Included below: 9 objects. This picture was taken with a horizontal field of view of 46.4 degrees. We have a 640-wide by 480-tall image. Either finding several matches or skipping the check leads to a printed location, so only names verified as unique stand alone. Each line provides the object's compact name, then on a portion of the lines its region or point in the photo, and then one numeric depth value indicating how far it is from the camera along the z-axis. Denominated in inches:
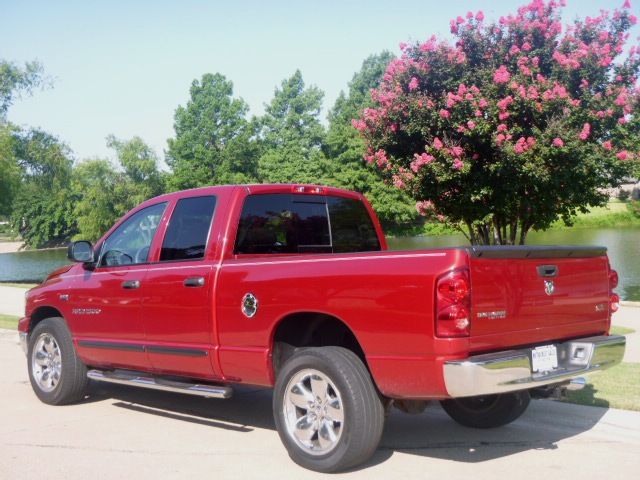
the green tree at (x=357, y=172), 2070.6
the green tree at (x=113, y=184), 2383.1
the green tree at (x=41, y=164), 1459.2
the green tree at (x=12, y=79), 1360.7
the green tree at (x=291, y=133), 2386.8
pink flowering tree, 543.5
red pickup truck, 172.7
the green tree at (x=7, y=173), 1217.4
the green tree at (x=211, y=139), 2561.5
